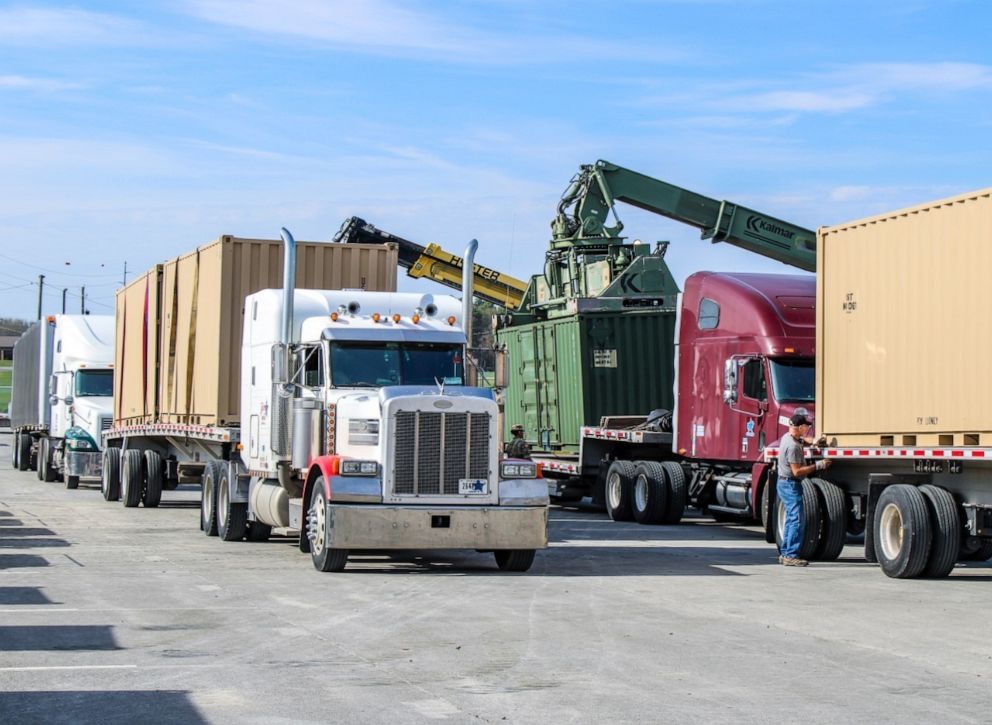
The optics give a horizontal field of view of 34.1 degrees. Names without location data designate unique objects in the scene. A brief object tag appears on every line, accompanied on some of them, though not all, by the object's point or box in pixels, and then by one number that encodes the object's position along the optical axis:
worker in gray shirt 18.50
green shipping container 28.22
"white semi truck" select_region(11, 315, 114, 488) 33.53
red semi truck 22.45
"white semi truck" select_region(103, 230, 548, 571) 16.28
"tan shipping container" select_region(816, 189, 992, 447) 16.23
